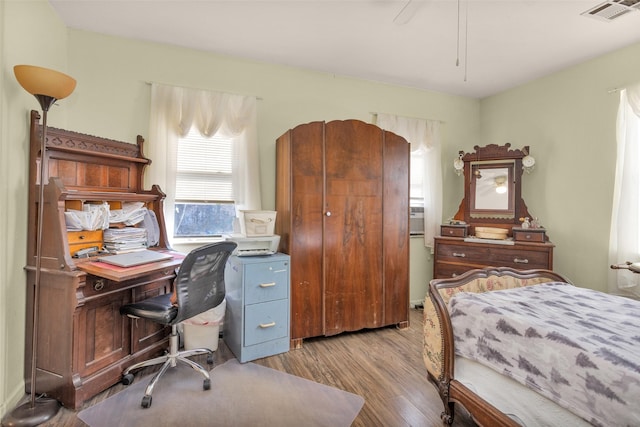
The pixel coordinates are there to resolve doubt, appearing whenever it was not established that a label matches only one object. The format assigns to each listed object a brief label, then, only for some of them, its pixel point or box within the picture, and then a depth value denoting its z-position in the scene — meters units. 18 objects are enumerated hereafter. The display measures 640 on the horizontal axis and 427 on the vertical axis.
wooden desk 1.89
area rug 1.82
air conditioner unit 4.02
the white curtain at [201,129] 2.83
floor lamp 1.73
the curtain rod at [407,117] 3.71
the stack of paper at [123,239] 2.32
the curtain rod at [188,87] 2.83
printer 2.62
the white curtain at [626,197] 2.79
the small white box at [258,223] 2.66
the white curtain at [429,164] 3.88
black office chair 1.98
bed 1.12
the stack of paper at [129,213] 2.40
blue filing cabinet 2.53
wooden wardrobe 2.81
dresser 3.06
